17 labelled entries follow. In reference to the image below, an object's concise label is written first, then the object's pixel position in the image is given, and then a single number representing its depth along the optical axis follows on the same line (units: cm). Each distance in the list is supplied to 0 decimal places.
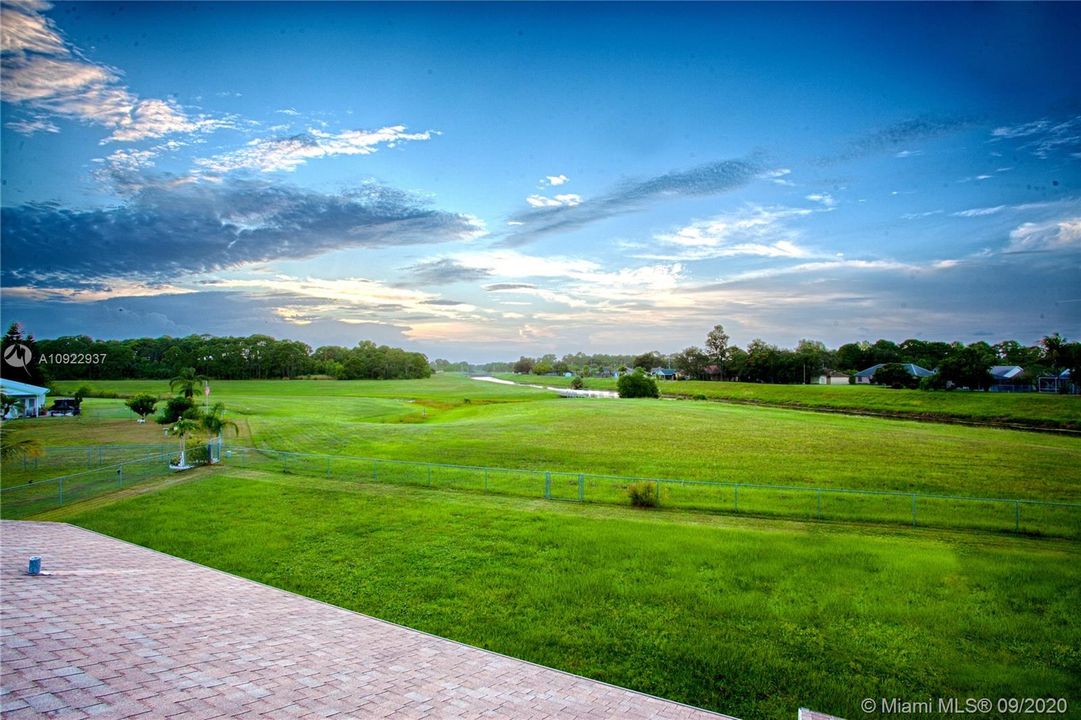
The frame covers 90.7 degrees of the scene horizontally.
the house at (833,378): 11106
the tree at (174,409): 4916
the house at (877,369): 8004
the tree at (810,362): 10681
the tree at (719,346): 13000
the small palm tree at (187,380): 4500
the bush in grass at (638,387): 9775
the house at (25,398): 5181
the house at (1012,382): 5892
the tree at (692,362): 14040
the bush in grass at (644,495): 2389
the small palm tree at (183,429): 3344
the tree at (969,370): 6238
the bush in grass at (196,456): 3481
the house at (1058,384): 4722
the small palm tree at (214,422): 3629
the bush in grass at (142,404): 5516
